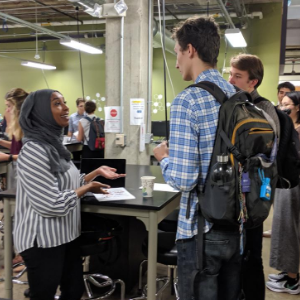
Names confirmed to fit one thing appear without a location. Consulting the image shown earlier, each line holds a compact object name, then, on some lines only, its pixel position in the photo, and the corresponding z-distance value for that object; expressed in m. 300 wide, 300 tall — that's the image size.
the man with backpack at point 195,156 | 1.33
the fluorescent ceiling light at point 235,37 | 5.79
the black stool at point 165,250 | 2.18
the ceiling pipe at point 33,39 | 10.04
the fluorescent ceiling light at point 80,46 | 6.74
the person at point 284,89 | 3.61
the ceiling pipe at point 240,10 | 7.00
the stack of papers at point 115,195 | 2.17
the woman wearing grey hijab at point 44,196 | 1.69
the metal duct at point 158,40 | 6.91
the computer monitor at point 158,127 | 6.95
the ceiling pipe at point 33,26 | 6.56
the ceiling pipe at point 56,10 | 8.31
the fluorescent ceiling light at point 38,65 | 9.09
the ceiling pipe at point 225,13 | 5.89
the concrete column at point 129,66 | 4.25
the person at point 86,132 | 5.55
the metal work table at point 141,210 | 2.03
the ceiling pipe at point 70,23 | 9.68
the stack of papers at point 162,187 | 2.44
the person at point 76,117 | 7.77
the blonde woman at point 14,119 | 2.80
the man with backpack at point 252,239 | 2.00
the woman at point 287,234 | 2.80
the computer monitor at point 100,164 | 2.30
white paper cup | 2.18
